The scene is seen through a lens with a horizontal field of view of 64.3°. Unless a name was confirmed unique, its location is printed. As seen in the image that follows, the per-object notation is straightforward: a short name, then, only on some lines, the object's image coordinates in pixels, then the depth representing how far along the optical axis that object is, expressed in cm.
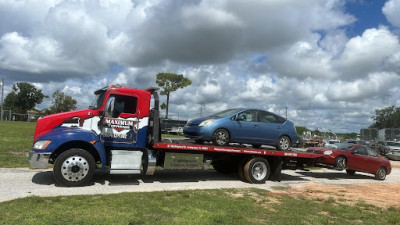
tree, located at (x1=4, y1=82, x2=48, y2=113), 9362
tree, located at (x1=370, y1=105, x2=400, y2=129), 8931
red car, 1198
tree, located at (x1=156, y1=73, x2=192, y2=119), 4831
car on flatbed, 964
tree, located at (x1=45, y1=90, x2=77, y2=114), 7769
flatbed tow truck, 768
